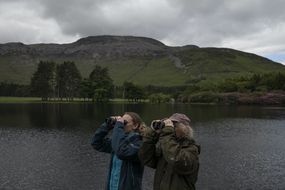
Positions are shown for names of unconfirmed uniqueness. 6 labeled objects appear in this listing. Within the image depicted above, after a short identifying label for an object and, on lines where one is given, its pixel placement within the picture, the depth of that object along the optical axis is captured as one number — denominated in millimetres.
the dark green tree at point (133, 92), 114051
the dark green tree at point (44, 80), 109773
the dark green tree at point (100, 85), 103219
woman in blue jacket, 5143
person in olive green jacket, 4548
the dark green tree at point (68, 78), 113423
